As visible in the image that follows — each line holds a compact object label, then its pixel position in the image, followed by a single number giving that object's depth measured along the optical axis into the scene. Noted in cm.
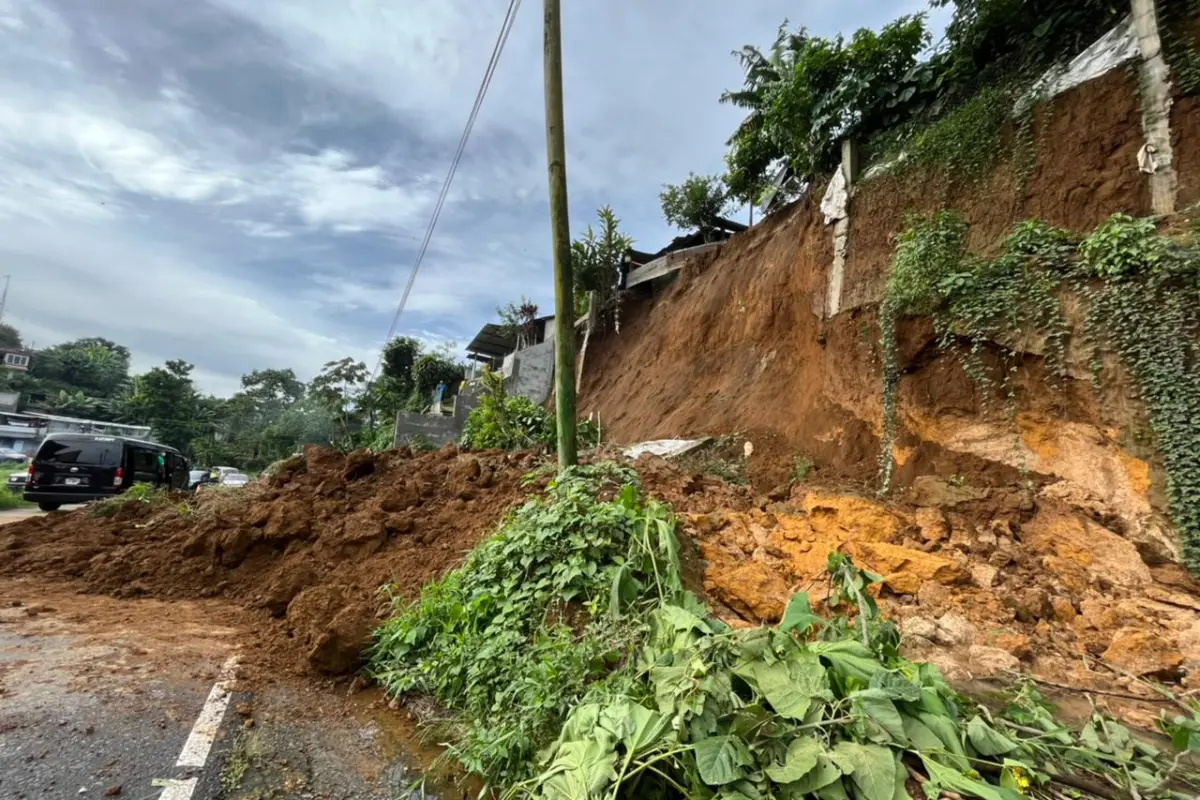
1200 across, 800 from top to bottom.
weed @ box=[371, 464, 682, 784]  268
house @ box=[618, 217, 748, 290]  1409
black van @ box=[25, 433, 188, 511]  991
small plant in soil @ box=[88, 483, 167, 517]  743
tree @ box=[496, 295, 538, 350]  2025
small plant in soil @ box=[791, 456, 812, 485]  656
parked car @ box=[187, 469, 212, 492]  2281
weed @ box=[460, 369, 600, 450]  1001
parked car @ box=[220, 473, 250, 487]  2229
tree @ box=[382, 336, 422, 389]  2536
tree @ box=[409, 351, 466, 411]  2339
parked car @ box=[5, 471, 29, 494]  1377
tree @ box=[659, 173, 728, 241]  1459
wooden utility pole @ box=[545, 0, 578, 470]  543
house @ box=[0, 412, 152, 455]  2961
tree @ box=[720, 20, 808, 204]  1016
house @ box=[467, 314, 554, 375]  2036
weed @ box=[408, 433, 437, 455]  1304
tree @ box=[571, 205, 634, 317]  1435
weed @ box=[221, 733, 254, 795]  241
